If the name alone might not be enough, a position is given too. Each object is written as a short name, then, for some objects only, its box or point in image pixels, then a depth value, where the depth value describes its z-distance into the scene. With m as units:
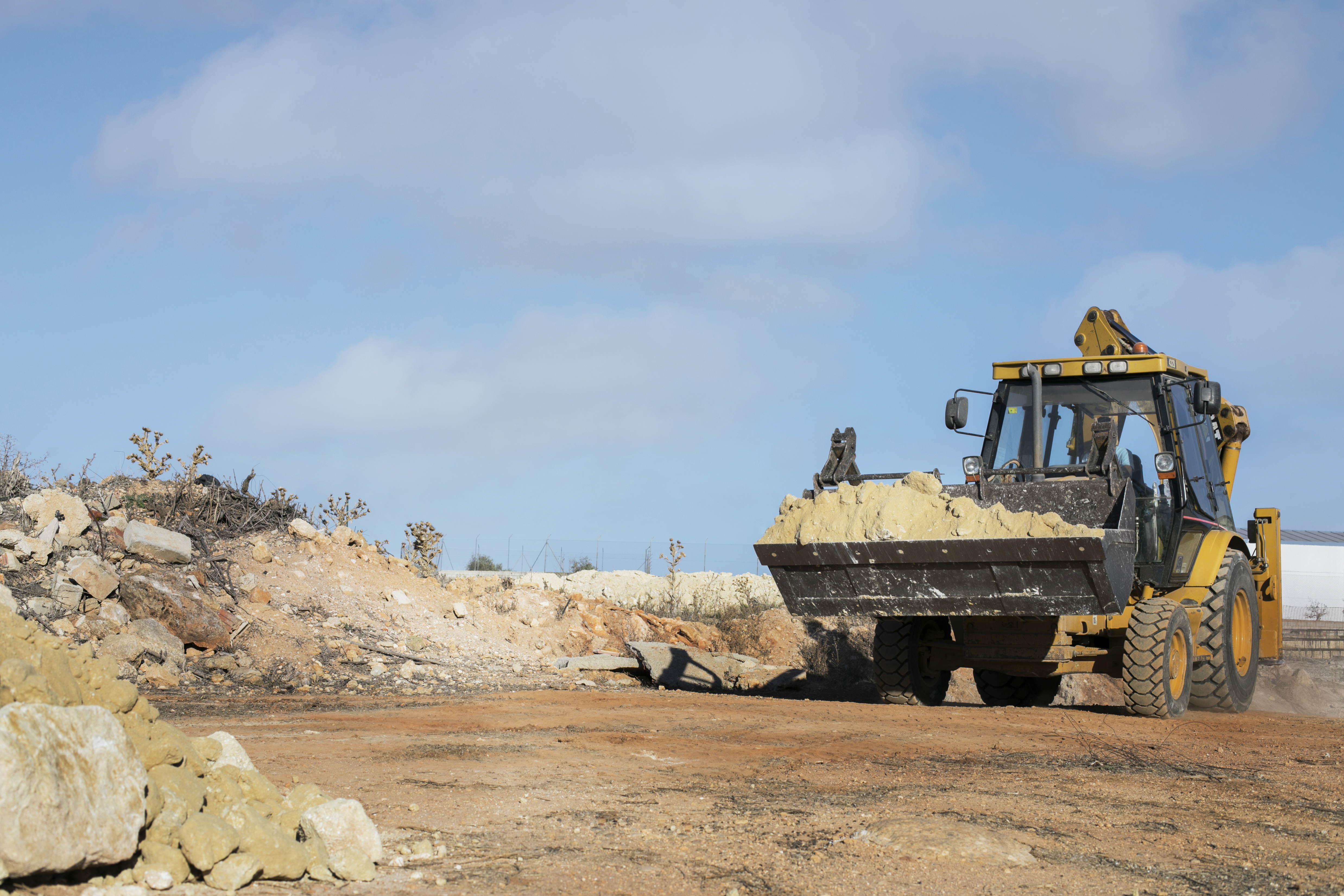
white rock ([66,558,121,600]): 13.12
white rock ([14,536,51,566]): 13.55
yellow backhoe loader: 9.34
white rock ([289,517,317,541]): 17.05
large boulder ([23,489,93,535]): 14.22
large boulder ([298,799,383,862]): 4.52
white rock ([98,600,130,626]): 12.84
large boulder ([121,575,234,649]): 13.12
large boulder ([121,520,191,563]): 14.39
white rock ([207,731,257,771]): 4.87
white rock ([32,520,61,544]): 13.88
